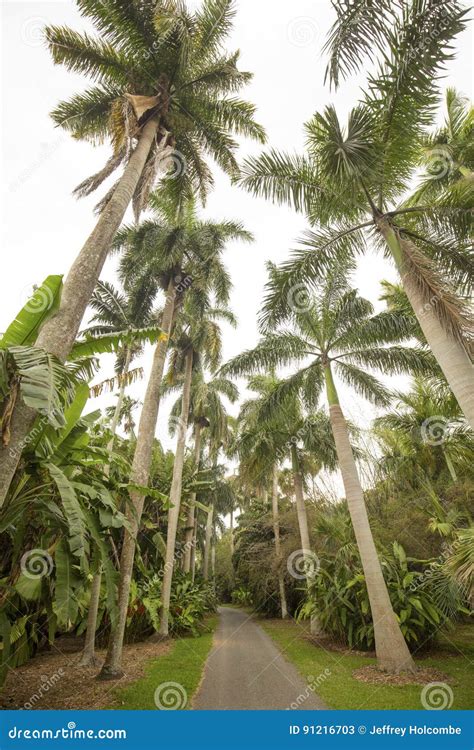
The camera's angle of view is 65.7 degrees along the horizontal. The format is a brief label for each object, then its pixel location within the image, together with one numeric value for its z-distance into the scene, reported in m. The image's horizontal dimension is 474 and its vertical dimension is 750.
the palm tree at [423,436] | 14.02
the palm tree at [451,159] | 6.95
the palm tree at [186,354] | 14.02
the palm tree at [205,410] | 20.92
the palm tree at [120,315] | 15.15
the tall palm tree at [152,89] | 8.02
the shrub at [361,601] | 9.73
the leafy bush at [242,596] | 28.44
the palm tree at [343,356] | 10.11
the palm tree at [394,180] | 5.44
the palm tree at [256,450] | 15.73
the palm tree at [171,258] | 11.66
